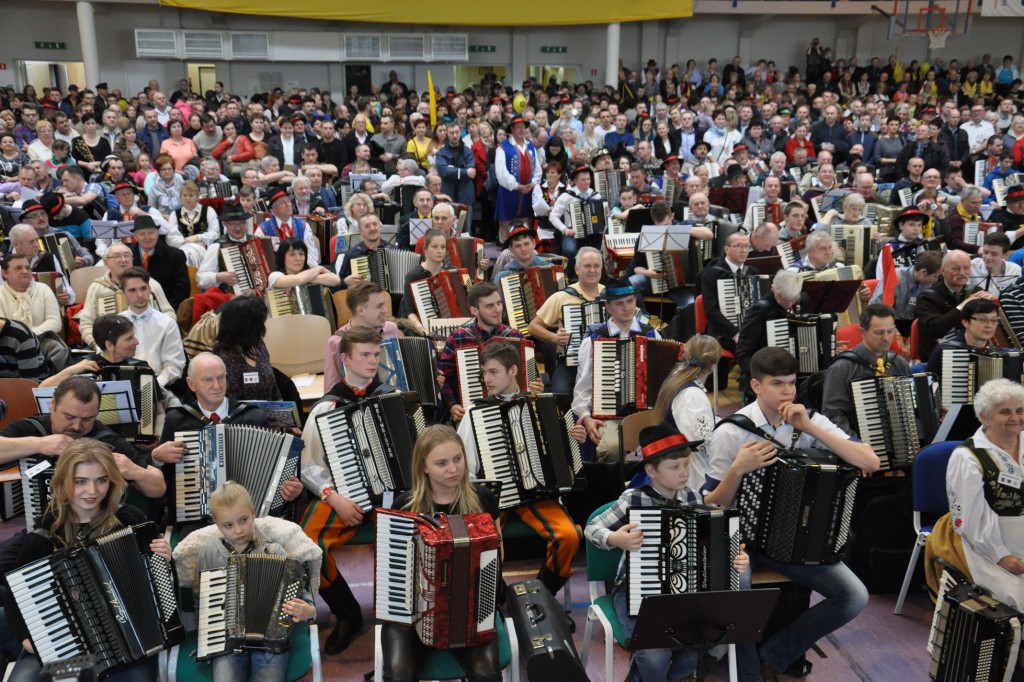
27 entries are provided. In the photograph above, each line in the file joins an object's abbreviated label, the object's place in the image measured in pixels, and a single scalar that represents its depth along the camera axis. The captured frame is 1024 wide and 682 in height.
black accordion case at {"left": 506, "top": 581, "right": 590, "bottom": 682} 3.70
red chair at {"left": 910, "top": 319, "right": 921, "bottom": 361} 7.17
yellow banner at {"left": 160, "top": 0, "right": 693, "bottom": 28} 20.84
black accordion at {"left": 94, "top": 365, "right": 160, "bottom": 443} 5.14
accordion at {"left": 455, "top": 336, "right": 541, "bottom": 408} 5.66
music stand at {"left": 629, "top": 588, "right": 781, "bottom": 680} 3.52
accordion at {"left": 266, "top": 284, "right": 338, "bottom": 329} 7.38
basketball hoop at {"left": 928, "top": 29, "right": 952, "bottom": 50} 22.12
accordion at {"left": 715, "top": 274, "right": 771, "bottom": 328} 7.57
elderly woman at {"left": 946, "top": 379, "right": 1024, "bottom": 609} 4.12
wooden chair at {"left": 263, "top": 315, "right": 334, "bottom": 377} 6.68
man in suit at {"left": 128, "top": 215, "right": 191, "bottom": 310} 8.12
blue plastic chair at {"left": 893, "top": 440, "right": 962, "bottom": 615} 4.70
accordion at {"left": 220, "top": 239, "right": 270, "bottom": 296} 8.02
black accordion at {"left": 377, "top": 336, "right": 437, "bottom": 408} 6.04
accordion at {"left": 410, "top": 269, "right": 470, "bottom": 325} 7.50
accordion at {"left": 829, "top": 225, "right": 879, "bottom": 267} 9.34
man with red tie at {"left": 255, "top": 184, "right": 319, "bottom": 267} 8.87
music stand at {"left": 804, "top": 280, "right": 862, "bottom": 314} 7.26
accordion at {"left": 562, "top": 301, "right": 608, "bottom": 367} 6.90
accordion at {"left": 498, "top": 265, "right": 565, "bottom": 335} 7.82
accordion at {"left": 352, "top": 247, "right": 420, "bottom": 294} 8.40
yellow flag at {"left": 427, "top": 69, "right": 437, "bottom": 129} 15.56
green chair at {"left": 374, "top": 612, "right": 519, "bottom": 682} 3.75
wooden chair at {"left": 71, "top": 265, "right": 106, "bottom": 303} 8.36
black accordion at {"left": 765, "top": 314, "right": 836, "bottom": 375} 6.71
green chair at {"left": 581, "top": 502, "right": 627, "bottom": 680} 4.02
